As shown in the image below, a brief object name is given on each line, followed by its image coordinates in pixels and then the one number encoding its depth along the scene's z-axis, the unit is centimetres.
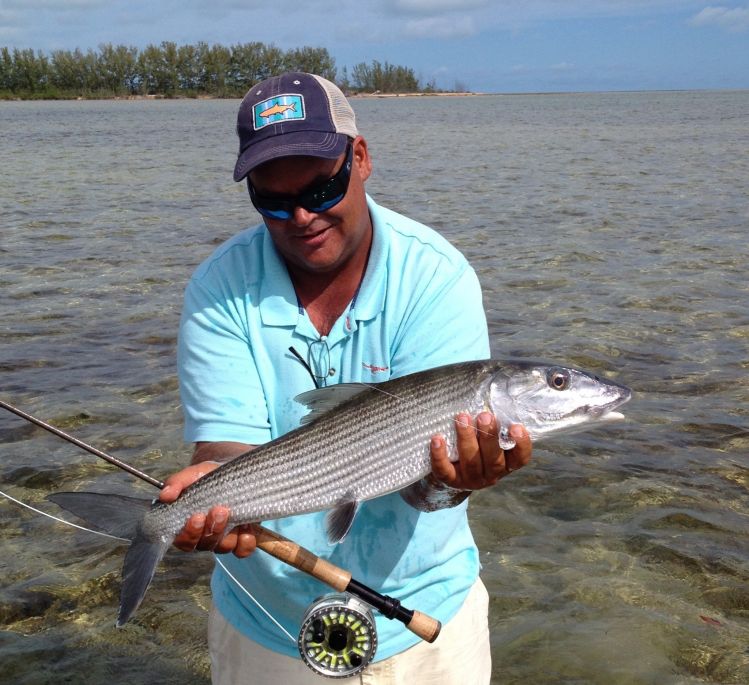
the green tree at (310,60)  14538
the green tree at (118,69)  12938
